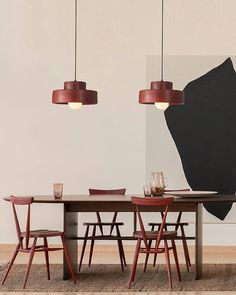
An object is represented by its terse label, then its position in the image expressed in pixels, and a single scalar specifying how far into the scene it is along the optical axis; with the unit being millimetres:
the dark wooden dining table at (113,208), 6242
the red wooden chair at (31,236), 5992
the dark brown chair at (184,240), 6508
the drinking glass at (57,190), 6316
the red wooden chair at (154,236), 5840
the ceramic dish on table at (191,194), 6441
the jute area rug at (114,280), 5941
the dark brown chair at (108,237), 6602
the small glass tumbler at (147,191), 6441
